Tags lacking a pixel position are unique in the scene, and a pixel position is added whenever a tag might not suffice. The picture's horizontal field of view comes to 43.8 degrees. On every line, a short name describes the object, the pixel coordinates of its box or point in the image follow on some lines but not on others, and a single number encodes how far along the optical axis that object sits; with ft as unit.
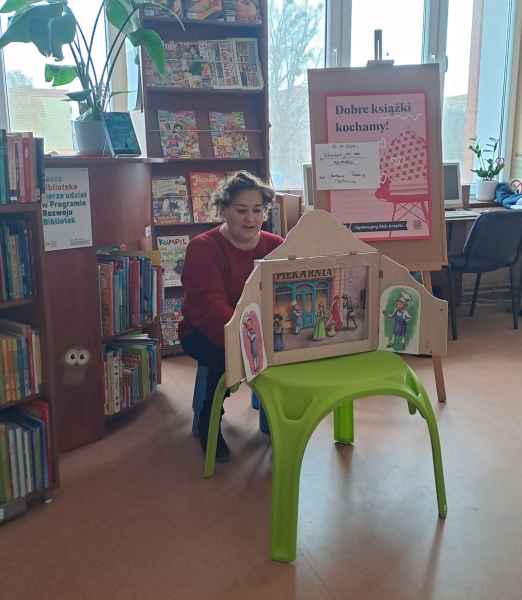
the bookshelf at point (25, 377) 6.51
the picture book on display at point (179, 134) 11.66
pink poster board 8.54
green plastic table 5.94
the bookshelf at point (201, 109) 11.56
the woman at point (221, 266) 7.54
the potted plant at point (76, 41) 7.87
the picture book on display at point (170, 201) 11.82
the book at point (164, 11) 10.96
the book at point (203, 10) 11.25
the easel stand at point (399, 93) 8.47
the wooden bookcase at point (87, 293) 7.77
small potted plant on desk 15.55
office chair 12.94
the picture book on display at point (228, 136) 12.05
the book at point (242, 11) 11.48
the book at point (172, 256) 11.99
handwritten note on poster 8.53
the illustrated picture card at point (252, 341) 6.30
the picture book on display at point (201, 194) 12.09
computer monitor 14.79
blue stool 8.55
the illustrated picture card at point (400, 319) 7.20
